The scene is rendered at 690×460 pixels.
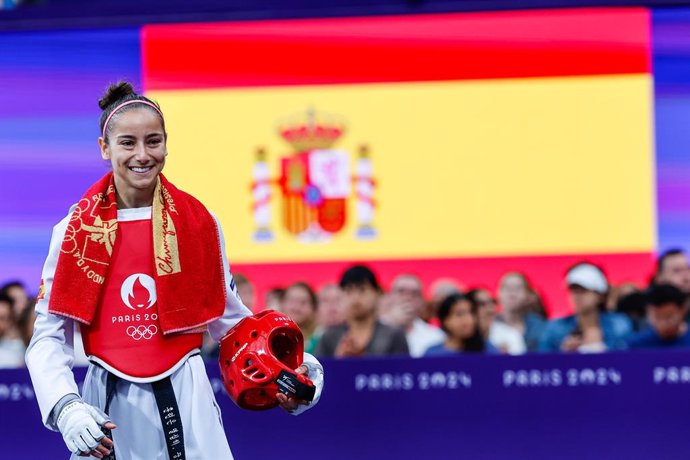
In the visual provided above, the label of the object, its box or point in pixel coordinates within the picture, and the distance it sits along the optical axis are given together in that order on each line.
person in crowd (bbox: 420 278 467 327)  14.30
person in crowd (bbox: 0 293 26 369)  14.11
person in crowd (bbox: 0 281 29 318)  14.63
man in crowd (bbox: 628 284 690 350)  12.66
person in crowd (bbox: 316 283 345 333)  13.96
